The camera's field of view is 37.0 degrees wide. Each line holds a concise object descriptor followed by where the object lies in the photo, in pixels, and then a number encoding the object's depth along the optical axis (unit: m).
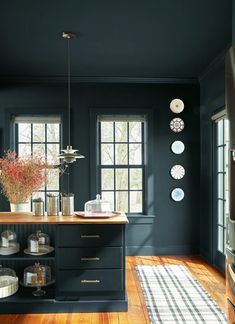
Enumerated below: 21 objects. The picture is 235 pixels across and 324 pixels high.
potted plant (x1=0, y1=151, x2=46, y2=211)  3.48
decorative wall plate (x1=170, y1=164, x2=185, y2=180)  5.59
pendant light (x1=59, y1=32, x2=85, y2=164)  3.42
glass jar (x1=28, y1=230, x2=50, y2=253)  3.30
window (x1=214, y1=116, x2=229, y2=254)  4.65
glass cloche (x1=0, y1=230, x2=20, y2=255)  3.29
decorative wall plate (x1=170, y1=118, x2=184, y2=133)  5.59
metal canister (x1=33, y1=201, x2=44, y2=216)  3.45
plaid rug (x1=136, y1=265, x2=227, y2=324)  3.17
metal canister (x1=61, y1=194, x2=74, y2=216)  3.46
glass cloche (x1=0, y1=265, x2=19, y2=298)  3.23
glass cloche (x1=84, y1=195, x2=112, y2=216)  3.55
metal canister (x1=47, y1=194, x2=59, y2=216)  3.44
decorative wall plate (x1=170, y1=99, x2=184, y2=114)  5.57
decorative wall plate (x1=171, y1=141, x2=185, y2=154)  5.59
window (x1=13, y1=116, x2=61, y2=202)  5.69
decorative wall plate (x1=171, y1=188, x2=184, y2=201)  5.59
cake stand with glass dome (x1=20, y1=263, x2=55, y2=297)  3.33
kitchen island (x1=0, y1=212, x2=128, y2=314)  3.22
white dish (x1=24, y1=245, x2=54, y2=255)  3.30
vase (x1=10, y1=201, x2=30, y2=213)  3.55
